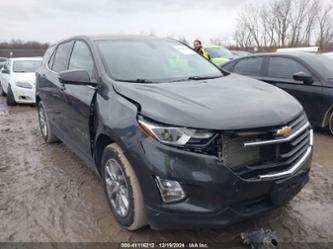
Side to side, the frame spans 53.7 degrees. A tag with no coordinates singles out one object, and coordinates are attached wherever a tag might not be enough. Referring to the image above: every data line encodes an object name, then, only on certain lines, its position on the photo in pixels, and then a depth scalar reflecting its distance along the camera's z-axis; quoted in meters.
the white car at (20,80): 9.22
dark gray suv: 2.26
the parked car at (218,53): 12.95
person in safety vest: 9.03
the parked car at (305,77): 5.45
